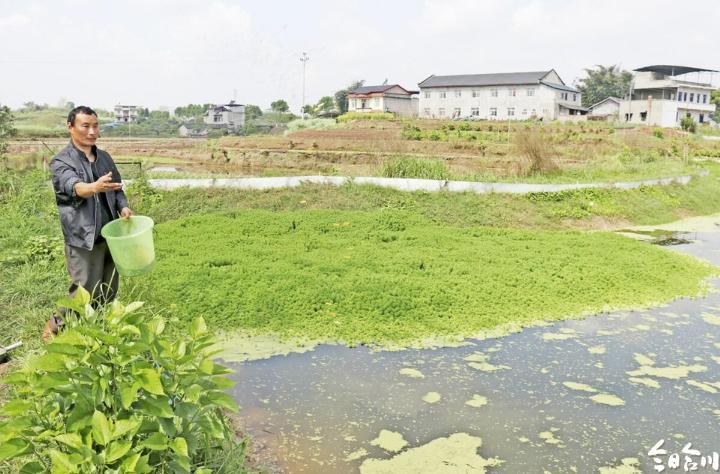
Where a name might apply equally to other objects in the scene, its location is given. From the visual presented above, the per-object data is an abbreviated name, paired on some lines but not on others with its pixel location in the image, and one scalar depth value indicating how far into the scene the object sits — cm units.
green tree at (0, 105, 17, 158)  1123
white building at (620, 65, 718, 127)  3762
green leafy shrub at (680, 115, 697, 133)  3456
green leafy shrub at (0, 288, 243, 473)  180
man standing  357
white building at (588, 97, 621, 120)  4048
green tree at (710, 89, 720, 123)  4359
